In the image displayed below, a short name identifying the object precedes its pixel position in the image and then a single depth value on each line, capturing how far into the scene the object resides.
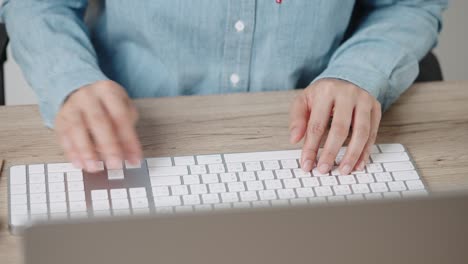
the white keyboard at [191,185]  1.13
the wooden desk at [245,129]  1.24
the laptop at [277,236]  0.76
